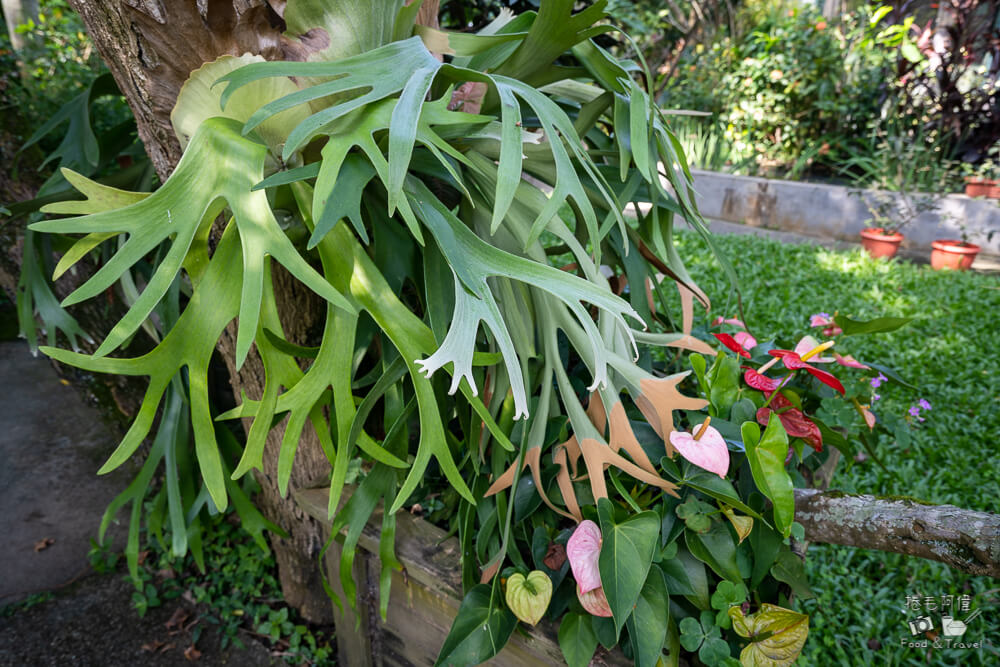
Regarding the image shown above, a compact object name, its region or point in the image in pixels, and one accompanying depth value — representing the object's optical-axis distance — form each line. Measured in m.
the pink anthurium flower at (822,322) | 1.43
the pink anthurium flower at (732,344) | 1.18
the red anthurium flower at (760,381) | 1.06
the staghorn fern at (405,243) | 0.80
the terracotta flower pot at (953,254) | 3.49
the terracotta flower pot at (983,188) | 4.18
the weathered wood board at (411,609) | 1.04
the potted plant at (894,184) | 3.67
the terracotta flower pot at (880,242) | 3.59
